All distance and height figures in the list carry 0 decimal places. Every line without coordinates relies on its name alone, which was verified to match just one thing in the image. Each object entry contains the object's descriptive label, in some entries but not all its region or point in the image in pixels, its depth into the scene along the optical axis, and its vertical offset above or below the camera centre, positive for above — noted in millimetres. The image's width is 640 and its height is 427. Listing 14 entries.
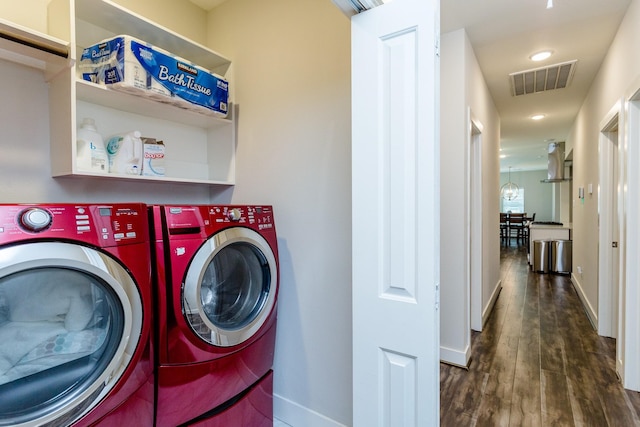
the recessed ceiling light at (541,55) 2889 +1318
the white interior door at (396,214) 1059 -21
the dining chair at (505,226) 9938 -574
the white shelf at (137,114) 1427 +518
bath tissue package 1457 +644
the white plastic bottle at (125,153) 1619 +277
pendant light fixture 12156 +569
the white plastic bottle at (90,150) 1488 +276
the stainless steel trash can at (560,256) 5578 -832
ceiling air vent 3207 +1305
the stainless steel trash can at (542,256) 5754 -861
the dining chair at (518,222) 9883 -460
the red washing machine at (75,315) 931 -332
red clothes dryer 1288 -456
